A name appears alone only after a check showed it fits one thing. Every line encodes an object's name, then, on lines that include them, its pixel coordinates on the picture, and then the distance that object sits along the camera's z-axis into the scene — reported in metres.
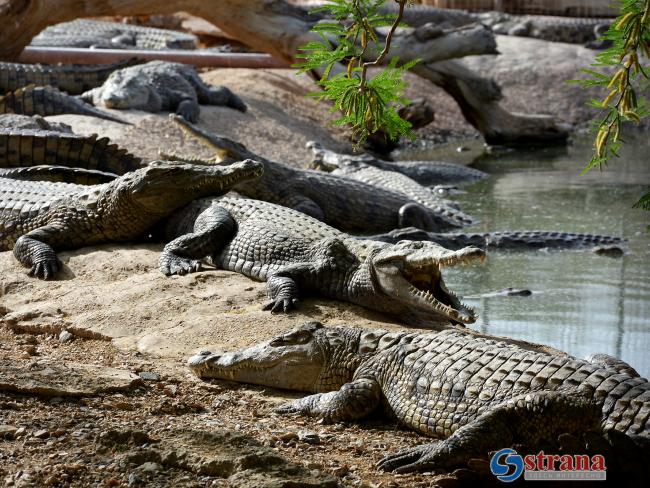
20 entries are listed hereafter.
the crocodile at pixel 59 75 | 28.22
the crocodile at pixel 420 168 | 25.05
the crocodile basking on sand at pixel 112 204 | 13.67
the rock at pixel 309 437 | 7.81
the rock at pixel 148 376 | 9.08
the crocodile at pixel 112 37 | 42.37
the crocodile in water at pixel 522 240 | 17.34
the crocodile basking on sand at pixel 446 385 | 7.20
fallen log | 26.81
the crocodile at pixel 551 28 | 45.12
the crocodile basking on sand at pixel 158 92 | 27.02
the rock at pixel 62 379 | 8.02
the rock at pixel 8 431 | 6.99
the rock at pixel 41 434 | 7.03
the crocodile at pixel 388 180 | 21.22
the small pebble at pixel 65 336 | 10.57
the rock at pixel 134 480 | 6.26
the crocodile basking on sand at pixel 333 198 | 19.52
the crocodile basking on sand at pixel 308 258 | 10.70
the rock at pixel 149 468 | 6.45
